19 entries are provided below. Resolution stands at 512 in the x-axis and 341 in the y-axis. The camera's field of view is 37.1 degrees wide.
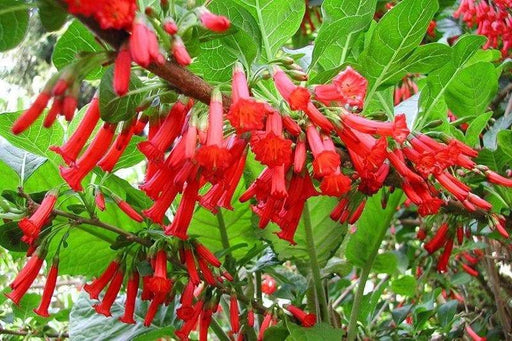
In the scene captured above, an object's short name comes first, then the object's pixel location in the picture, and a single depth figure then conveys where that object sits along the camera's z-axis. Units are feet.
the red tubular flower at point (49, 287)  1.63
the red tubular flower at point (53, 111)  1.05
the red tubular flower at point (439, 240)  1.92
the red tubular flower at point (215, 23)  1.14
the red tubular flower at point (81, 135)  1.30
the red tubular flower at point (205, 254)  1.58
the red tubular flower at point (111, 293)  1.65
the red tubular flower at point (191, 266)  1.53
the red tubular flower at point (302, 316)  1.75
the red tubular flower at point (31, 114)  1.06
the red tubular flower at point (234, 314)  1.71
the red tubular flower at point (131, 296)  1.63
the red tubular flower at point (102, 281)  1.66
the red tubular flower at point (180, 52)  1.11
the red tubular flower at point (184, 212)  1.33
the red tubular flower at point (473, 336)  2.35
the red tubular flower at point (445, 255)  1.96
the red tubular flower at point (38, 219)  1.40
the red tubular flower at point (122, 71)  1.06
